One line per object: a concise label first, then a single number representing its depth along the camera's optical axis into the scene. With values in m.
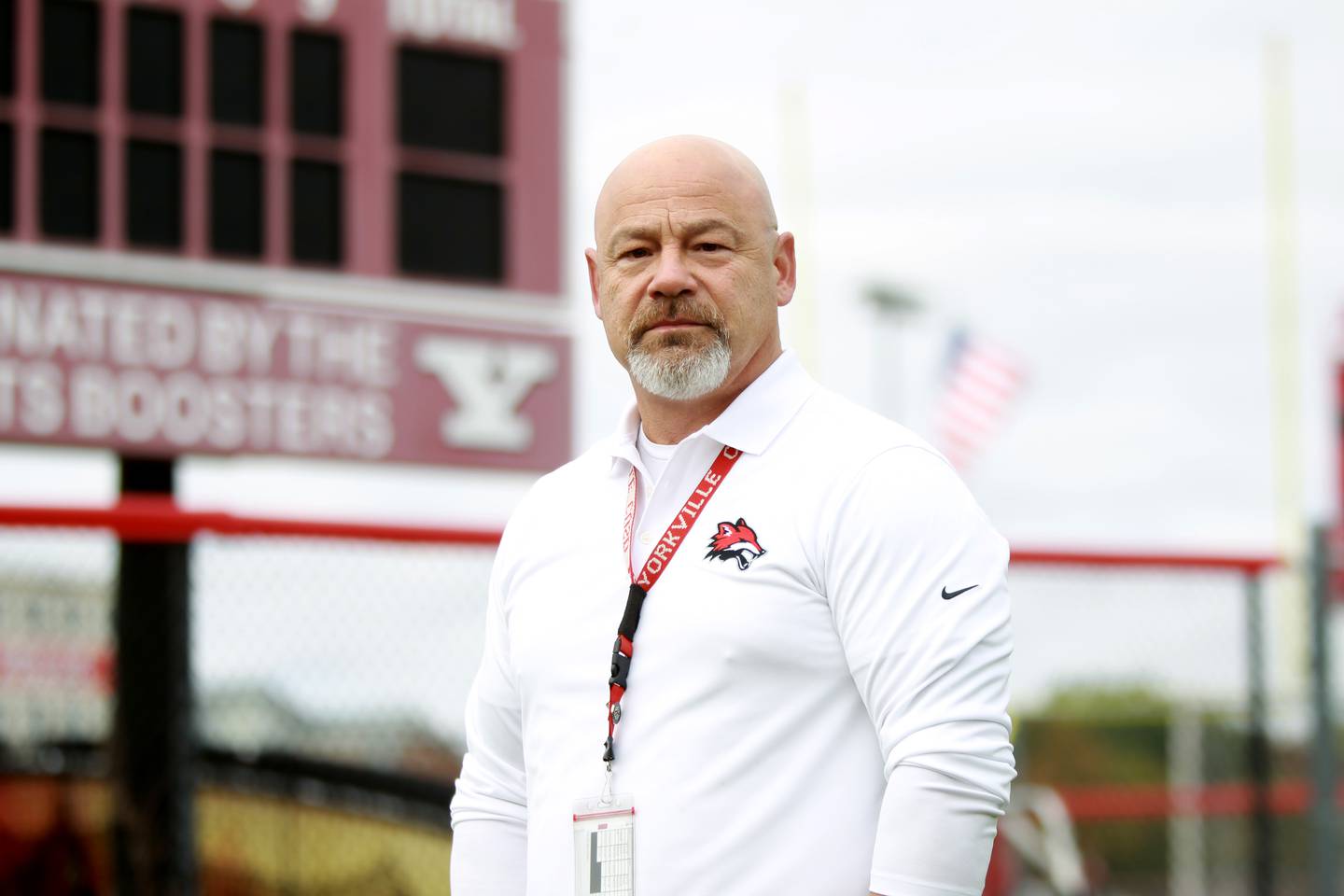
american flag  16.56
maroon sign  6.81
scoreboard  6.90
